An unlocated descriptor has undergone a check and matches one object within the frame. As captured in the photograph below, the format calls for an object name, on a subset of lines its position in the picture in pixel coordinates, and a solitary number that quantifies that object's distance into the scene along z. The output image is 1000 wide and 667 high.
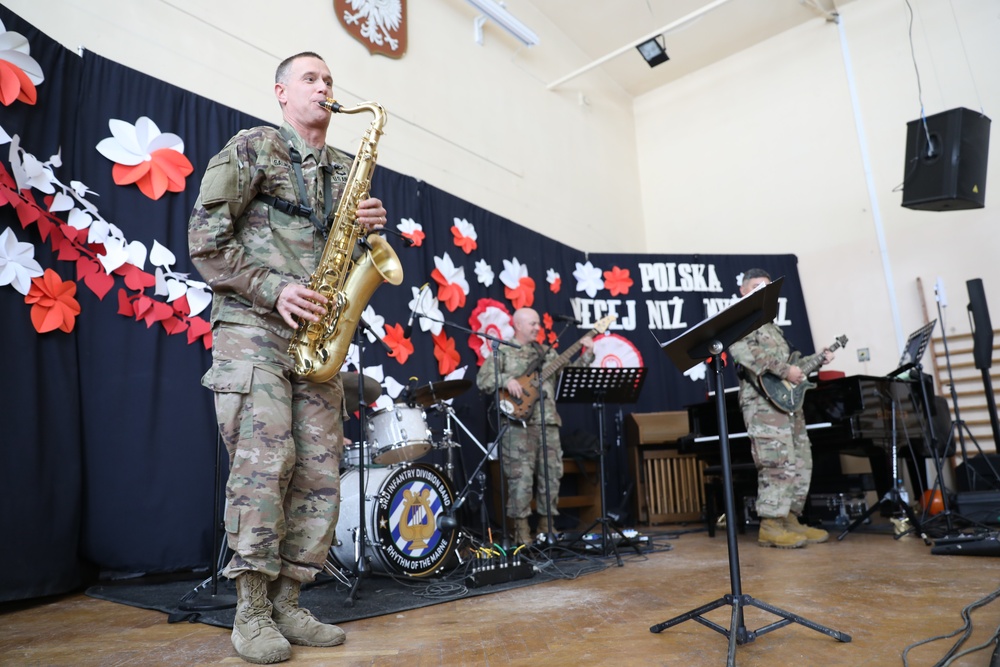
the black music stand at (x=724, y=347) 2.12
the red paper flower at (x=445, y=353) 5.79
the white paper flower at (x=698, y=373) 7.98
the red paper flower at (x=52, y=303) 3.47
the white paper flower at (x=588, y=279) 7.87
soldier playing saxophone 2.19
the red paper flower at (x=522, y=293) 6.77
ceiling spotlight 8.30
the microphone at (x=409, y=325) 5.55
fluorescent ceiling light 6.96
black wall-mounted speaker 6.10
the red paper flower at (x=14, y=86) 3.40
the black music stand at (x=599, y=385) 4.68
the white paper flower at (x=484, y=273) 6.43
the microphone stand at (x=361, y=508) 3.15
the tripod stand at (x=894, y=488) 4.80
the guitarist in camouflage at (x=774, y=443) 4.79
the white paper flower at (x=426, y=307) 5.64
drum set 3.72
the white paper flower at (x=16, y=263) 3.36
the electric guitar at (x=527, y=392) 5.33
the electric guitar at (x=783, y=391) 4.82
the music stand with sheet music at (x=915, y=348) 5.08
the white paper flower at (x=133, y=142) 3.98
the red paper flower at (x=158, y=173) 4.02
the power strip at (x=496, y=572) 3.53
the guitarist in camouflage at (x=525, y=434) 5.41
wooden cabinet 6.96
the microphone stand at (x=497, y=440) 3.91
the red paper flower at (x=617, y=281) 8.03
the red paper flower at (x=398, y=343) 5.39
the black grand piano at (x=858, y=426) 4.89
